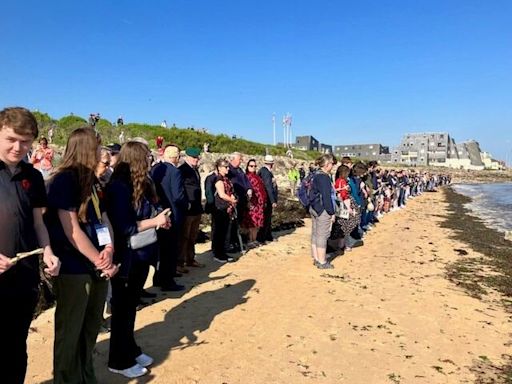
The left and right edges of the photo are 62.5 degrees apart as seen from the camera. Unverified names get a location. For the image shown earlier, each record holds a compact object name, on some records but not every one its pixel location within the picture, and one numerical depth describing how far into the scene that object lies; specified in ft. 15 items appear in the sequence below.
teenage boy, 7.96
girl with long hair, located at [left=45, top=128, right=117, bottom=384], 9.36
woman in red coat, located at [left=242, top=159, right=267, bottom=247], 31.14
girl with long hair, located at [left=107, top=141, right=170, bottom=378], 11.80
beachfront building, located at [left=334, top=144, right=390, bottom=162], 417.08
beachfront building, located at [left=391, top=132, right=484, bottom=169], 397.80
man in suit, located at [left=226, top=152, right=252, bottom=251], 28.78
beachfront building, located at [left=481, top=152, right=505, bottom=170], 459.32
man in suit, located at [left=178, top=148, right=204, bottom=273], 23.68
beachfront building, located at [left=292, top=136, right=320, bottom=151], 309.01
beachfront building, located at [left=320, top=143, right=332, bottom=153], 346.33
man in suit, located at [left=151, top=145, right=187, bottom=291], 20.03
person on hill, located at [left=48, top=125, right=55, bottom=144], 77.15
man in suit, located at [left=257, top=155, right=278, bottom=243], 32.99
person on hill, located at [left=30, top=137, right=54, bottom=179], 33.12
